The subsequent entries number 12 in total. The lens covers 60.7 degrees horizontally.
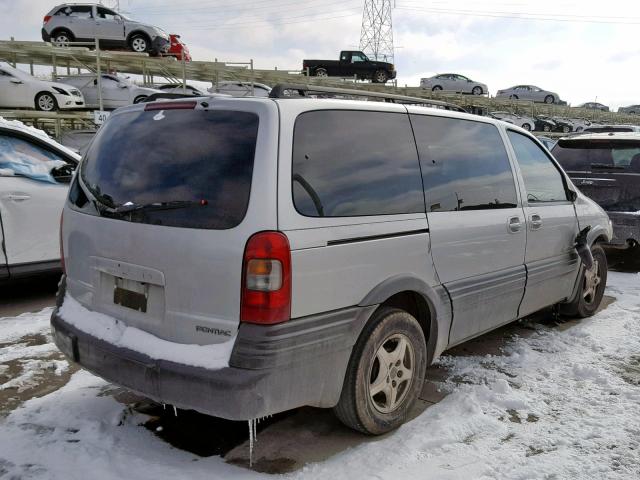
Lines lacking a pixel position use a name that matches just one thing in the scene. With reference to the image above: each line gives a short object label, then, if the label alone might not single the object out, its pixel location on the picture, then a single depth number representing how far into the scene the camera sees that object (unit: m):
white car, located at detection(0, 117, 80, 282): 5.00
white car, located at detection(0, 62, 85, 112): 16.95
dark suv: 6.99
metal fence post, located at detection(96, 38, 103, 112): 19.83
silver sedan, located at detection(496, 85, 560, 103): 45.00
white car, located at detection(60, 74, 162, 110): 21.24
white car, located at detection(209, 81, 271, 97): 27.19
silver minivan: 2.34
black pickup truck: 36.34
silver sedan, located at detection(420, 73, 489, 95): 41.25
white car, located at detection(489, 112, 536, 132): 34.12
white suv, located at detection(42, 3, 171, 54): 24.94
